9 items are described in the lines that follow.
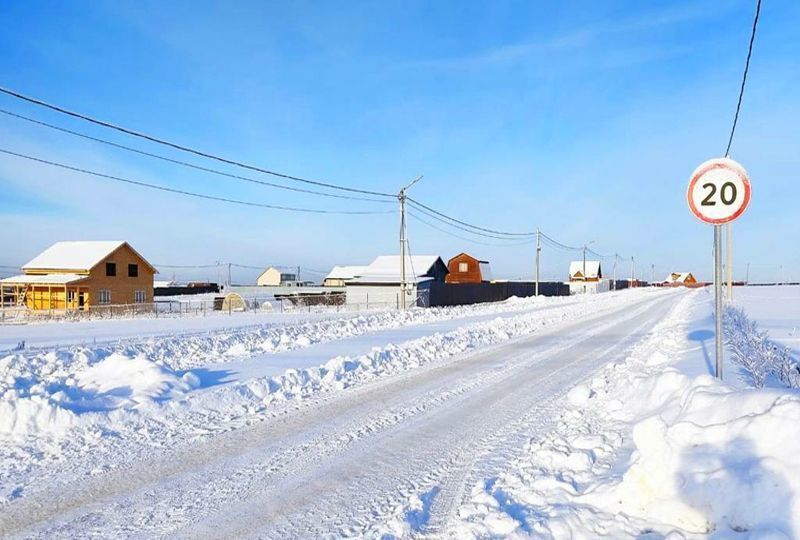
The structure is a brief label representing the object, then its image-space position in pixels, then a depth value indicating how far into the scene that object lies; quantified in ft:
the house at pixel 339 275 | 333.21
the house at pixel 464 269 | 260.62
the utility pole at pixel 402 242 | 95.96
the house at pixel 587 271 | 402.52
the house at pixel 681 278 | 493.81
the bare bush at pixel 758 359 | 23.30
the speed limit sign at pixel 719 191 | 19.27
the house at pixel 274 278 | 375.45
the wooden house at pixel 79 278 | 152.66
